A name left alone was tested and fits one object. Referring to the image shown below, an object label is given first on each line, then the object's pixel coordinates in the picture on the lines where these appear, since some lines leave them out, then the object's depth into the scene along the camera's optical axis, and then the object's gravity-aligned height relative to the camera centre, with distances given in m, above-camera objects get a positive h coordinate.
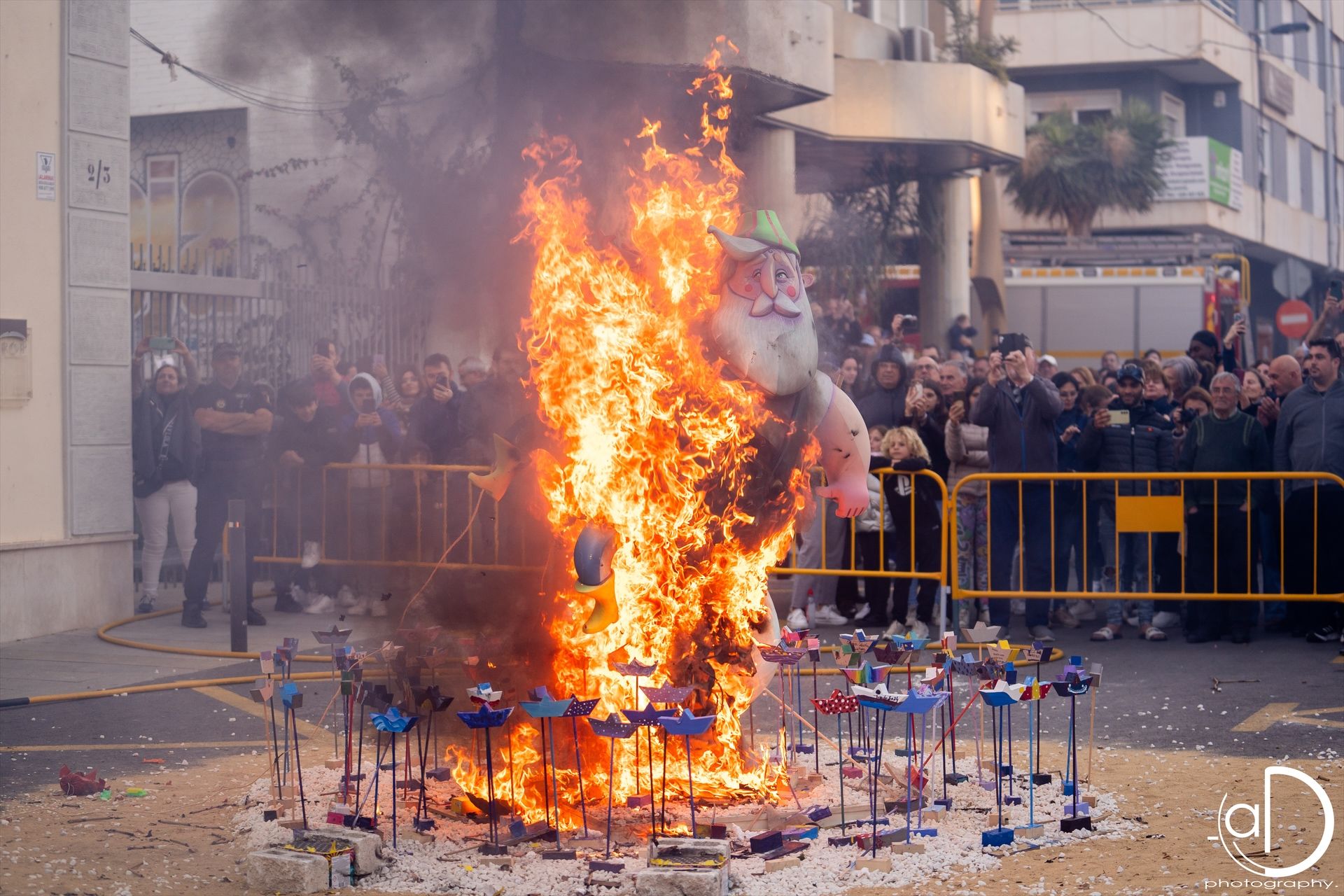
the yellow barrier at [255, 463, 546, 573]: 11.18 -0.50
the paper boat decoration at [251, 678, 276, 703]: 5.80 -0.90
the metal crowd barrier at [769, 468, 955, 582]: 10.53 -0.82
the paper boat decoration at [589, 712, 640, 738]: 5.29 -0.95
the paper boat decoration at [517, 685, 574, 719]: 5.34 -0.89
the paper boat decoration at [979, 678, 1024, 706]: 5.60 -0.90
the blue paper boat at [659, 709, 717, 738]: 5.16 -0.91
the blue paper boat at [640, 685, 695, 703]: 5.55 -0.87
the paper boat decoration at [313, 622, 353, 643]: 6.45 -0.78
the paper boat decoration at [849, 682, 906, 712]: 5.46 -0.88
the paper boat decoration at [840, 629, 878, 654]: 6.55 -0.83
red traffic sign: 23.20 +1.80
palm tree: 35.28 +6.11
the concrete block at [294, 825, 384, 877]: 5.26 -1.33
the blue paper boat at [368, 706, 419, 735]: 5.48 -0.96
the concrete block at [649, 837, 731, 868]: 5.05 -1.31
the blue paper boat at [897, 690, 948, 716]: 5.45 -0.89
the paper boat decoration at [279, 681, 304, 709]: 5.70 -0.89
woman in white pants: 11.80 -0.09
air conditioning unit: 21.19 +5.32
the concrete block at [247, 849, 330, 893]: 5.11 -1.38
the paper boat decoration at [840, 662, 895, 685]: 6.10 -0.90
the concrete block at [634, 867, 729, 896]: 4.88 -1.35
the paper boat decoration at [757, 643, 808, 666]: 6.19 -0.83
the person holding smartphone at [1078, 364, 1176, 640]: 11.09 -0.07
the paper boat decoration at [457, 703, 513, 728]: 5.27 -0.91
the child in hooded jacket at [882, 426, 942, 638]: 10.95 -0.48
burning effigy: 6.02 +0.01
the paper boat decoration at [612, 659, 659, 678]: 5.73 -0.81
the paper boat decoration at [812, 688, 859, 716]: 5.74 -0.95
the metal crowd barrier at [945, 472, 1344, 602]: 10.30 -0.51
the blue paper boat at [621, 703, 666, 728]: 5.28 -0.91
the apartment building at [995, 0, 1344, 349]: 38.50 +9.00
